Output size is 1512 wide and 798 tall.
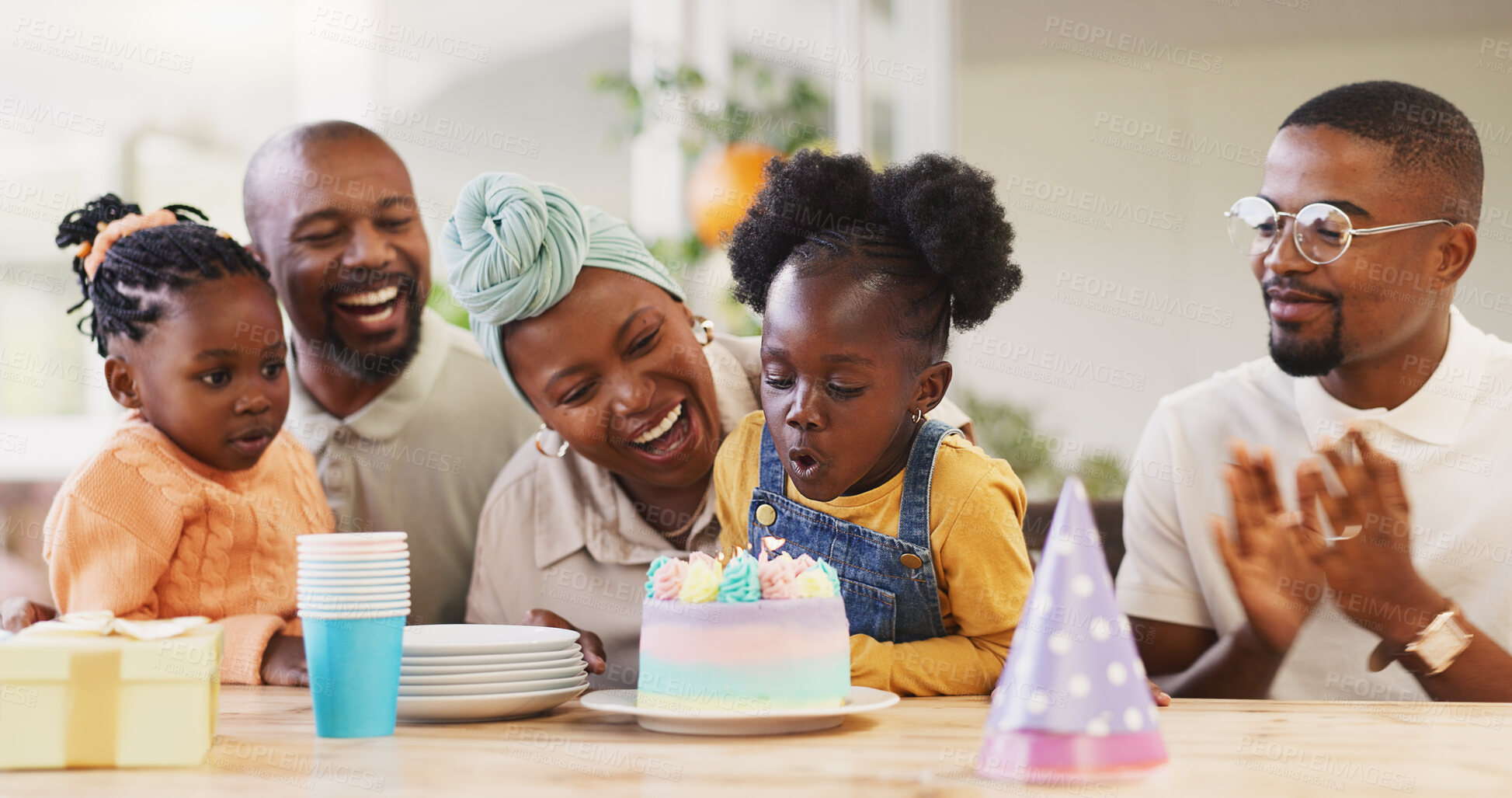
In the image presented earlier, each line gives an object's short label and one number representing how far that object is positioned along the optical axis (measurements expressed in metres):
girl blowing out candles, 1.51
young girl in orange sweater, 1.71
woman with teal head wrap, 1.88
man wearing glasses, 2.09
